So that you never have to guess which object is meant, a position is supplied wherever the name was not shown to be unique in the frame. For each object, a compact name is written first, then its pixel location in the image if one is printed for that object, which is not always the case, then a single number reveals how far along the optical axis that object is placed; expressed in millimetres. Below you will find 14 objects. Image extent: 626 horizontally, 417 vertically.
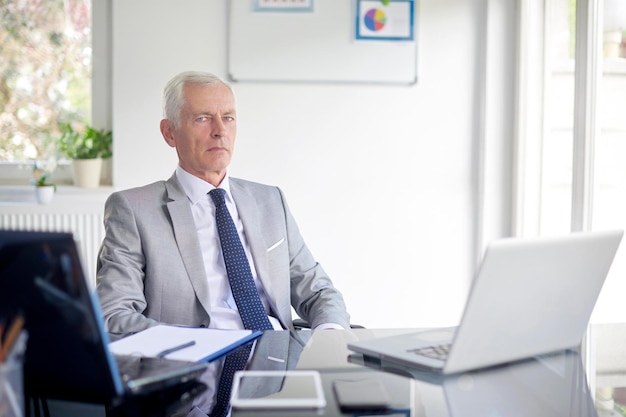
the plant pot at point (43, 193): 3910
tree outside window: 4203
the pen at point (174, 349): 1555
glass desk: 1290
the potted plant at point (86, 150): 4023
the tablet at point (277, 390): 1282
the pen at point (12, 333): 1097
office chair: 2406
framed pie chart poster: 3990
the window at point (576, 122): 2961
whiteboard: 3969
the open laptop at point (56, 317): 1105
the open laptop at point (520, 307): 1414
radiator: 3922
